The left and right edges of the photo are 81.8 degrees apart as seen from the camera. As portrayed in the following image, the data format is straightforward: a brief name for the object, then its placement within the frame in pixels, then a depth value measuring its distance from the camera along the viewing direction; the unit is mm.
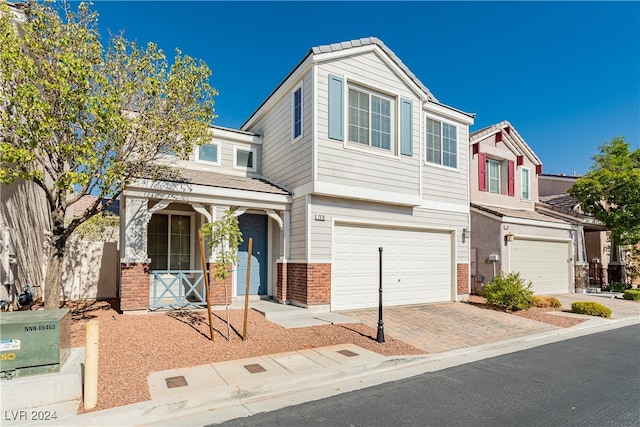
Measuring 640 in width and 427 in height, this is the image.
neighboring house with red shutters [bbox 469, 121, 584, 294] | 14766
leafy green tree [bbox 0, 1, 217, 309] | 5973
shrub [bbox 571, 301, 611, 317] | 11490
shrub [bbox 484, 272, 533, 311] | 11562
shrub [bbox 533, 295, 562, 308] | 12531
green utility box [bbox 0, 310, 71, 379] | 4438
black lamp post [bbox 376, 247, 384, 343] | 7617
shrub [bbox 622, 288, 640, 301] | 15453
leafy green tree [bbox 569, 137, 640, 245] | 16438
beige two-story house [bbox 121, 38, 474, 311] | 9930
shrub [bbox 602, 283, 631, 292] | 17922
